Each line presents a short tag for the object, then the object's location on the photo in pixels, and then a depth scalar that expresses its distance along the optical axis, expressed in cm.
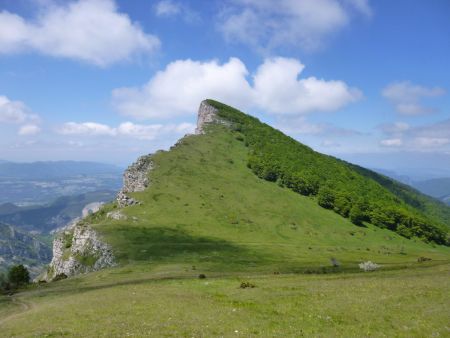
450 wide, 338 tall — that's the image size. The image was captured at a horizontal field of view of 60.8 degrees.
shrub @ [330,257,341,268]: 6372
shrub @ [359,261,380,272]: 5638
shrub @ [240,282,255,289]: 4132
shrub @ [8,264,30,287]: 8362
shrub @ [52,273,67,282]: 8341
